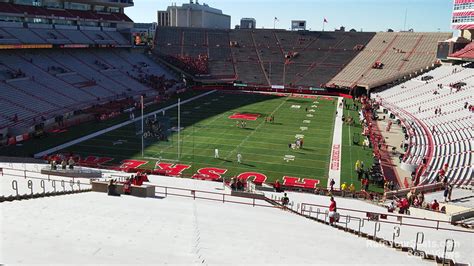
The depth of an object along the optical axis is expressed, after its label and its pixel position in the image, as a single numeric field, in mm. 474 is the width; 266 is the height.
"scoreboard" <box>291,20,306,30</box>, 85000
